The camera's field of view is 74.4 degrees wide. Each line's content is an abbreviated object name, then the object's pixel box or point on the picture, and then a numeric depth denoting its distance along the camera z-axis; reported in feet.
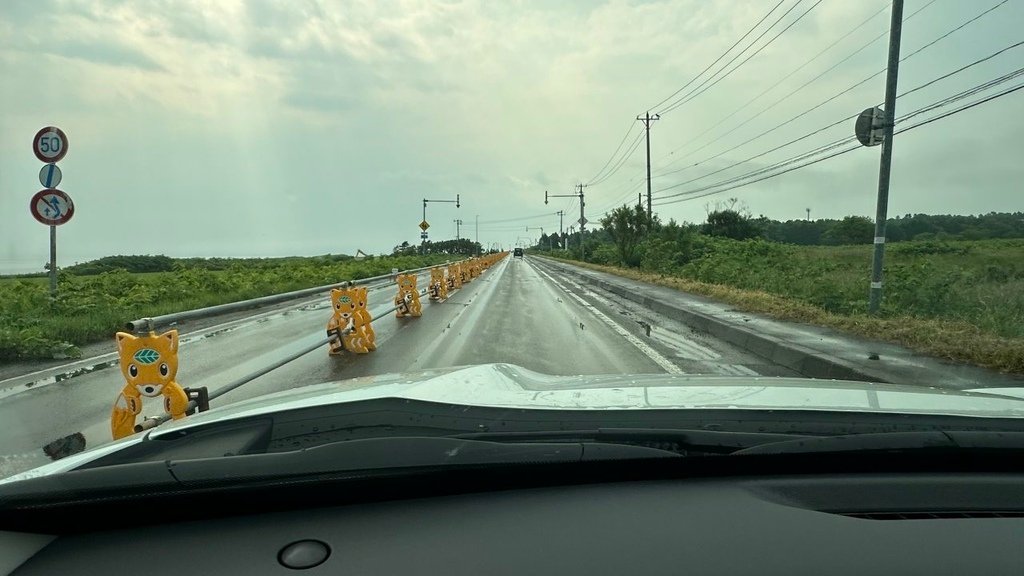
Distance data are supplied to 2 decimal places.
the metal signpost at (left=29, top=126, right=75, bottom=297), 35.70
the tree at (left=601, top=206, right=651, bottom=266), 143.74
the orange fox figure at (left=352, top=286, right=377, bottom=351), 33.76
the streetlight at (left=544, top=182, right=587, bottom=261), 224.74
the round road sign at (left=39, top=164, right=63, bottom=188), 36.35
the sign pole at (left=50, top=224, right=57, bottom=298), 37.17
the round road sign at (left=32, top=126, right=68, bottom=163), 36.32
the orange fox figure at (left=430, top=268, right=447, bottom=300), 68.40
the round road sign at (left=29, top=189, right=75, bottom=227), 35.53
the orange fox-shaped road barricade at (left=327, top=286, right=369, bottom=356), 33.27
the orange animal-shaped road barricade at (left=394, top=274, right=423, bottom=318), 49.73
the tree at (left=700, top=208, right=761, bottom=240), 241.76
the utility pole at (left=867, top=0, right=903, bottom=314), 39.96
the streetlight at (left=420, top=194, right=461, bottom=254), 164.55
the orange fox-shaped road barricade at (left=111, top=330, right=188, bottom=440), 15.99
